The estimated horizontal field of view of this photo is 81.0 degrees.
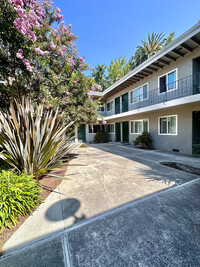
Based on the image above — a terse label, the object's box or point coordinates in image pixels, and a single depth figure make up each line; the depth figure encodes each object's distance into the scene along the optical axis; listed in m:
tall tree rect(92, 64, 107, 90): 24.11
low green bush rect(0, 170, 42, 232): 1.94
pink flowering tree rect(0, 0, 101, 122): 3.64
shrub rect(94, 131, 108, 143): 14.26
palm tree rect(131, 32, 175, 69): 21.16
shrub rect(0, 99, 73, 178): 2.97
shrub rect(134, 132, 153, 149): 9.60
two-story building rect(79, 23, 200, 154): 6.73
